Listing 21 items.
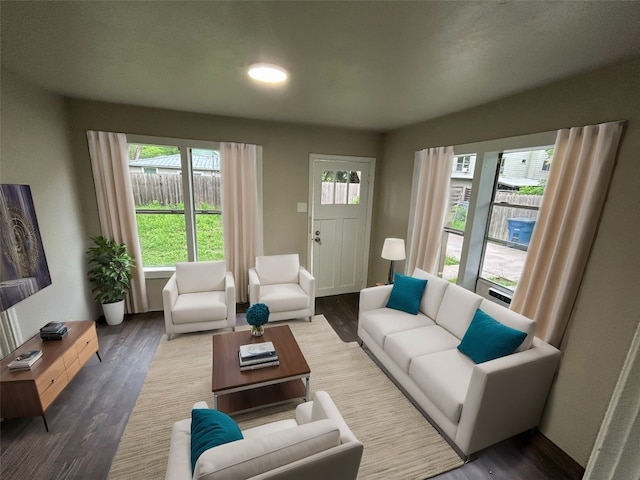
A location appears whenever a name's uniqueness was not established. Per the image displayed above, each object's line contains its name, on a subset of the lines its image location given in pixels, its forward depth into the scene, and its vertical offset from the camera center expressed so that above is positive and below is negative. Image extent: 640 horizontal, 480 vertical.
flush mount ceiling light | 1.88 +0.79
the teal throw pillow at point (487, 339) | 1.95 -1.09
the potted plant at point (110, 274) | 3.15 -1.14
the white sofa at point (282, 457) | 1.00 -1.08
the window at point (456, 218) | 3.00 -0.31
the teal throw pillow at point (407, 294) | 2.90 -1.13
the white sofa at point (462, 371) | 1.76 -1.34
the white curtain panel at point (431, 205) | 3.06 -0.18
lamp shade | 3.39 -0.77
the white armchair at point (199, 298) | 3.00 -1.40
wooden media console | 1.84 -1.45
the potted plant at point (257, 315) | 2.48 -1.21
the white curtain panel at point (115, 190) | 3.13 -0.17
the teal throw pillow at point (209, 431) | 1.16 -1.12
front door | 4.11 -0.56
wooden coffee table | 2.03 -1.47
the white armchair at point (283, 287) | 3.34 -1.37
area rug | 1.77 -1.79
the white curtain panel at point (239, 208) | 3.59 -0.36
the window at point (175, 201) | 3.47 -0.30
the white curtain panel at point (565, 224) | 1.75 -0.20
